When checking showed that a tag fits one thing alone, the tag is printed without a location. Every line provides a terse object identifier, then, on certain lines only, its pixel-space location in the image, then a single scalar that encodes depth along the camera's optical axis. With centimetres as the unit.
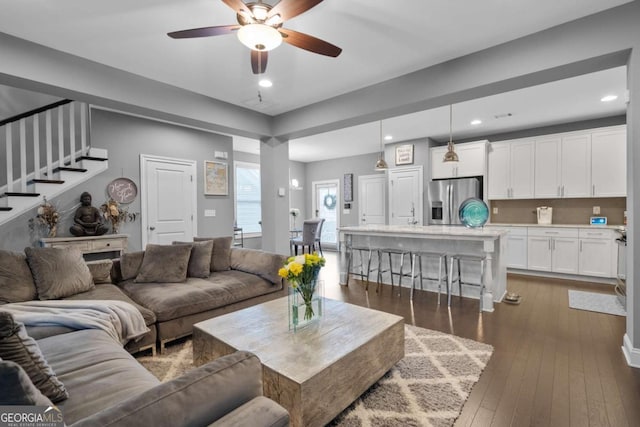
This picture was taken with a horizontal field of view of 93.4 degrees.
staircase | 384
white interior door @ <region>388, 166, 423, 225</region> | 630
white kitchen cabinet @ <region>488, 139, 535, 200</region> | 526
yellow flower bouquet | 192
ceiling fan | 181
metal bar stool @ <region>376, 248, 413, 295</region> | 412
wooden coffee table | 147
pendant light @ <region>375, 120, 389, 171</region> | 518
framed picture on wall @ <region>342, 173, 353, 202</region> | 808
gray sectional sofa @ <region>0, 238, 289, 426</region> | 79
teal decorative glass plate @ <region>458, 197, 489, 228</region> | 392
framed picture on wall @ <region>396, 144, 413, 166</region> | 636
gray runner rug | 343
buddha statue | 413
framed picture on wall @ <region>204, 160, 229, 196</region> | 560
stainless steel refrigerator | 566
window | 722
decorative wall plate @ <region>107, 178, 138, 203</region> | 457
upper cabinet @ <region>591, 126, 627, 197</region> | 453
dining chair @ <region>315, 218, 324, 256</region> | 665
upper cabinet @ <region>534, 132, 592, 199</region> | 480
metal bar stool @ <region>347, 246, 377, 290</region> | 455
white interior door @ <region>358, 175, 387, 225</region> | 749
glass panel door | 858
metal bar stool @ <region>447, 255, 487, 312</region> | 345
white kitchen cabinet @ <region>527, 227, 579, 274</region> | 480
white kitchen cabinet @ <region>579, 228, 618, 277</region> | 449
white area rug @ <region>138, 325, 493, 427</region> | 172
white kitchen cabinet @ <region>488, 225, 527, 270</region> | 521
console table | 390
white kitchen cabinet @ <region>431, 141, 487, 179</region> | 560
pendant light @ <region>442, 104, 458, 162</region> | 418
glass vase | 197
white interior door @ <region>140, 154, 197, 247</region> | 488
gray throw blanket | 190
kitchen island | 347
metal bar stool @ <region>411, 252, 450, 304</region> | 383
